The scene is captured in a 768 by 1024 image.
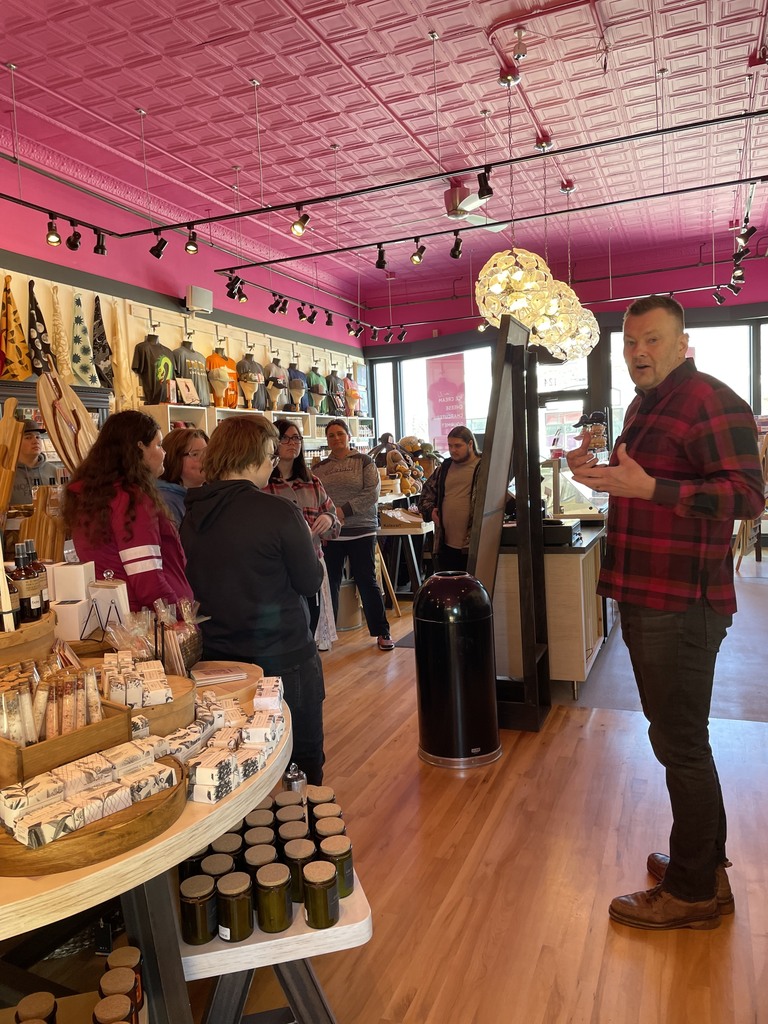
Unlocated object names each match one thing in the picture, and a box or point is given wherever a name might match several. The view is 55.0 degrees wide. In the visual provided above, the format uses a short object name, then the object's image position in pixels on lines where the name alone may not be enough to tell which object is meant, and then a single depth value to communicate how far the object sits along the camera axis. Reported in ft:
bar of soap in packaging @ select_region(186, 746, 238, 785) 4.11
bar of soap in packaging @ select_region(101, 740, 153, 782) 3.82
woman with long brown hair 7.87
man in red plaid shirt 6.50
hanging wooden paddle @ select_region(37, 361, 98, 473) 7.73
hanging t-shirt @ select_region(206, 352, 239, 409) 27.63
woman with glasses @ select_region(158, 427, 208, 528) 12.36
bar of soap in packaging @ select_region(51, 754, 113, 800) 3.64
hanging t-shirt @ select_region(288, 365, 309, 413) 31.71
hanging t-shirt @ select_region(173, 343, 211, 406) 25.71
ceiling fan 20.68
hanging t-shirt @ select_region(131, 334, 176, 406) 24.02
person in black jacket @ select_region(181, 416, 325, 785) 7.38
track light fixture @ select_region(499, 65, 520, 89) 17.17
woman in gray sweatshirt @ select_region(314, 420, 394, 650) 17.85
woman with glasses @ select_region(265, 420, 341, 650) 15.08
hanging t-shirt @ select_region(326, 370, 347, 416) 35.55
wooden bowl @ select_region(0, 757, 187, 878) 3.34
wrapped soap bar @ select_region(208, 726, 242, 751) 4.55
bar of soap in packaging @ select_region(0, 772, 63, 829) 3.39
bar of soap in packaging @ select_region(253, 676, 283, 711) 5.13
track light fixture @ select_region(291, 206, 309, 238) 19.56
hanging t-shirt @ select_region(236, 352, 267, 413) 28.86
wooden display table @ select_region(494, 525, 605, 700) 13.34
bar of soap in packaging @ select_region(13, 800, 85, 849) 3.32
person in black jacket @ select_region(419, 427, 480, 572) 17.03
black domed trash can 10.85
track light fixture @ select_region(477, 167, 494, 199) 17.34
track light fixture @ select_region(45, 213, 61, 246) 18.45
